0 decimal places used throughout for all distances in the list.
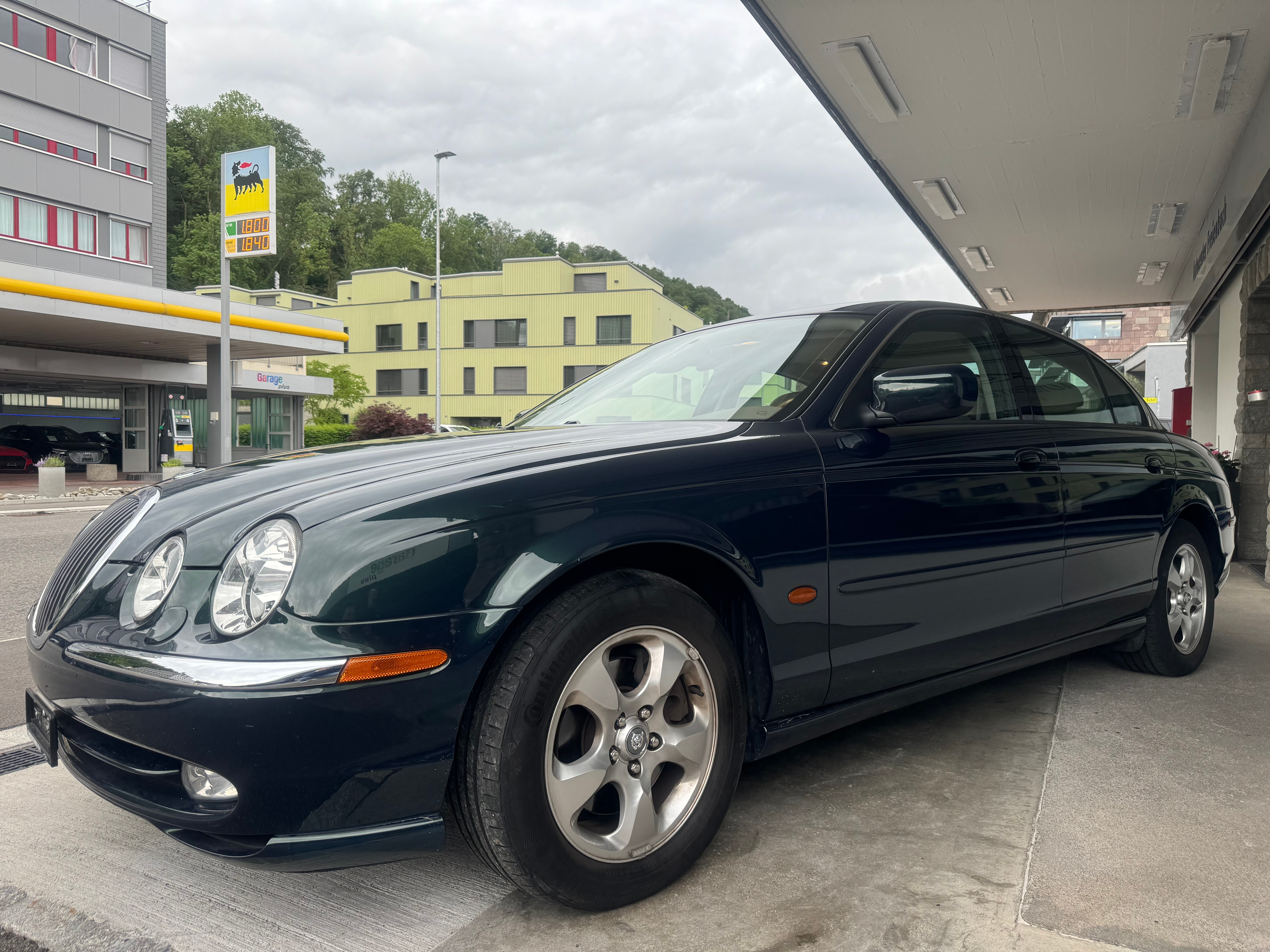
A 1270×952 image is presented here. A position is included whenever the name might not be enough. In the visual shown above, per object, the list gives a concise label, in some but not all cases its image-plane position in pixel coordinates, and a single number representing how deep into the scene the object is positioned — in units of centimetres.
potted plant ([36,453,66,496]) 1895
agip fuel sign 1906
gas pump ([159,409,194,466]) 2827
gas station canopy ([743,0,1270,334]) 609
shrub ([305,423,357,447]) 4125
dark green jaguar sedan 181
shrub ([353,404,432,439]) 4031
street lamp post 4106
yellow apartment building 4831
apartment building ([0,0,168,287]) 2886
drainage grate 312
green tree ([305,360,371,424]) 4516
